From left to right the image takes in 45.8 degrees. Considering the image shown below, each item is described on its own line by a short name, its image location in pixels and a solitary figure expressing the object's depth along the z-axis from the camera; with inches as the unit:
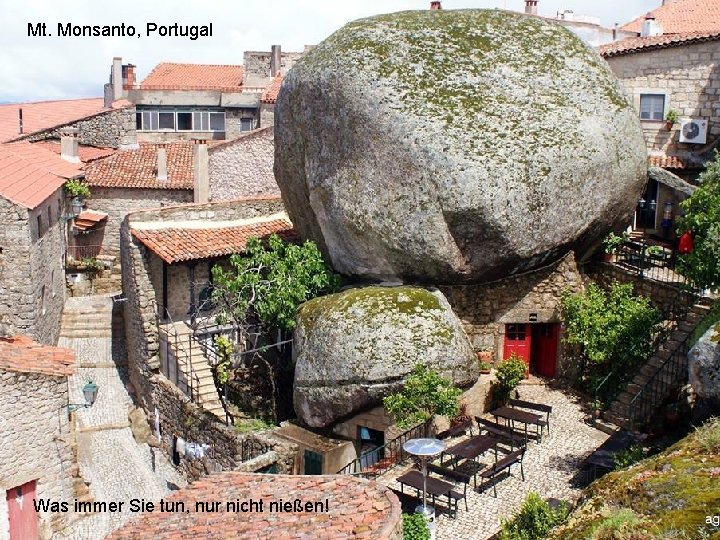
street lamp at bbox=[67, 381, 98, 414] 796.0
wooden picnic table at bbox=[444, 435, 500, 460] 650.8
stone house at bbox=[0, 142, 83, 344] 876.0
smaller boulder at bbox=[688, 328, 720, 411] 554.9
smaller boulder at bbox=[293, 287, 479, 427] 722.2
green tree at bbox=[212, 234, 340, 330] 831.1
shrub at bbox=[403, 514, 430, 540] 549.3
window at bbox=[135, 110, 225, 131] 1653.5
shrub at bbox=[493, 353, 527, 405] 767.1
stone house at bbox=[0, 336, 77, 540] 659.4
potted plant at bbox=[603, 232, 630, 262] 832.3
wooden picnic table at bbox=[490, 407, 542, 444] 703.5
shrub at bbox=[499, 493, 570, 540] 508.4
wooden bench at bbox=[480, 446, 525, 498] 636.4
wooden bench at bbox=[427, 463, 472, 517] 605.9
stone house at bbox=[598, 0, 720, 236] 970.1
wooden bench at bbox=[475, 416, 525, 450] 689.6
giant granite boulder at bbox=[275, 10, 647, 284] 734.5
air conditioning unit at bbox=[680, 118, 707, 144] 981.8
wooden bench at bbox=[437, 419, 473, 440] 727.1
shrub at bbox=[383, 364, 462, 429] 680.4
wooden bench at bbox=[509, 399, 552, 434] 729.0
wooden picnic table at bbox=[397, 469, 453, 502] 599.5
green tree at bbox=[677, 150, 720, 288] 639.1
